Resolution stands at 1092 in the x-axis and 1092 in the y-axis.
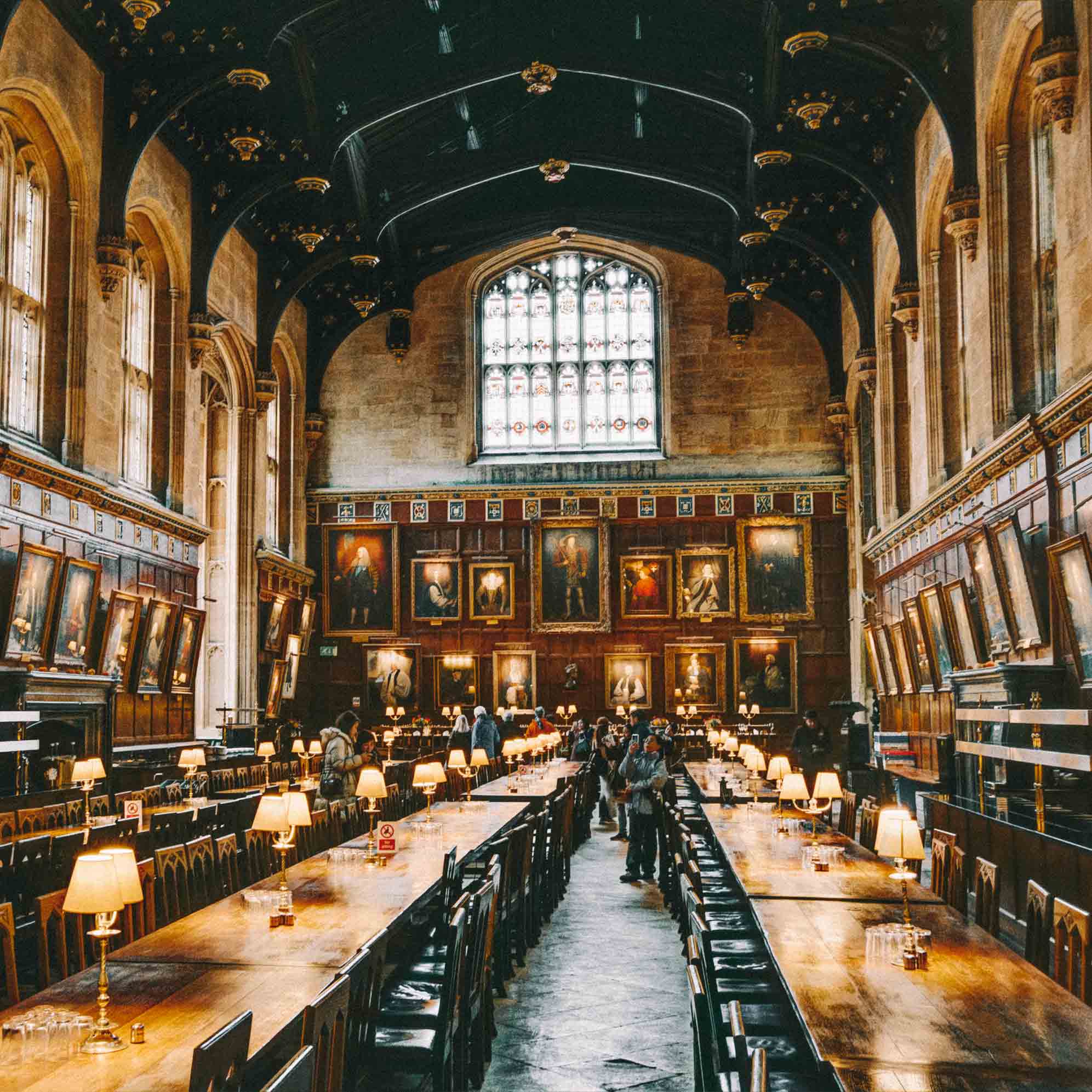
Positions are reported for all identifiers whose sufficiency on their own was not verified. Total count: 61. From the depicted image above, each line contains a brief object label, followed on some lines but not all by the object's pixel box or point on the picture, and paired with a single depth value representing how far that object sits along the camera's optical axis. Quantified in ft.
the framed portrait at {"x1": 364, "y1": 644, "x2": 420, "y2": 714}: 80.79
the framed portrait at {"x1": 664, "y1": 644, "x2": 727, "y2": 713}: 78.95
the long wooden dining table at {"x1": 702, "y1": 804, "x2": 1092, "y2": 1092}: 11.09
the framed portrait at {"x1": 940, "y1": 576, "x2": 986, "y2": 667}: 45.06
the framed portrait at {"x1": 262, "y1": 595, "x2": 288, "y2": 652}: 71.41
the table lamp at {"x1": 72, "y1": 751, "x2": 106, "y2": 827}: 31.35
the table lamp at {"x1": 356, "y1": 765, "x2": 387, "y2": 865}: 25.66
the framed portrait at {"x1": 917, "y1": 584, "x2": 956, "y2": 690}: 48.88
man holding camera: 39.68
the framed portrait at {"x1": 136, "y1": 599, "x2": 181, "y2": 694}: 53.98
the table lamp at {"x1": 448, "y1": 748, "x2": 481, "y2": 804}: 38.81
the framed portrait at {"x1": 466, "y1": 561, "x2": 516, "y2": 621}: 81.46
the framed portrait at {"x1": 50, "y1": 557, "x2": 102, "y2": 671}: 45.47
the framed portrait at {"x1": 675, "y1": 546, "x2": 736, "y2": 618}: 79.71
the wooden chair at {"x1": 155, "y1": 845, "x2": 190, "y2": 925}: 20.01
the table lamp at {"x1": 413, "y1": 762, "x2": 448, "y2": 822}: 29.68
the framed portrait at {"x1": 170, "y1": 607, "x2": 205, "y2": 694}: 57.26
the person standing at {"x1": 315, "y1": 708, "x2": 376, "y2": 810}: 37.47
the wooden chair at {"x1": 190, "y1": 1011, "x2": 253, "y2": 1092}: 8.86
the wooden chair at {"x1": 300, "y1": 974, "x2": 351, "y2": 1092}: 10.38
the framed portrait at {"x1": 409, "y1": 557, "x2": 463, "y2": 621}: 81.71
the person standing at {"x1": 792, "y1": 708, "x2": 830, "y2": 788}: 59.77
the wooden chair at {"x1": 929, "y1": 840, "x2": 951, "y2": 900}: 21.45
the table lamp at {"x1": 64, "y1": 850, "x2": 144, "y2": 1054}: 12.51
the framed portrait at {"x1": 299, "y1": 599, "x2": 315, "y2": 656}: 78.38
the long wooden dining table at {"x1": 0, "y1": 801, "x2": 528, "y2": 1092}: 11.05
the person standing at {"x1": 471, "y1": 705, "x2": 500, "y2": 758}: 61.67
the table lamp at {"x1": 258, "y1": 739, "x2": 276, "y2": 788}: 56.44
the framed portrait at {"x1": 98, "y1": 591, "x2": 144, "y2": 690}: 50.42
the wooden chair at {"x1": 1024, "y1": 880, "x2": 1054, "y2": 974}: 16.38
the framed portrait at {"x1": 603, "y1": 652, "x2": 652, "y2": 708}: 79.30
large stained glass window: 83.41
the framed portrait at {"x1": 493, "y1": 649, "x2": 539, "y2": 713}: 79.87
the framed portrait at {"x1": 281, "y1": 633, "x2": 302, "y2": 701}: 75.36
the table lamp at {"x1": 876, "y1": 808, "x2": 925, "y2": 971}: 16.24
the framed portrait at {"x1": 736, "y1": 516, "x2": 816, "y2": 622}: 79.25
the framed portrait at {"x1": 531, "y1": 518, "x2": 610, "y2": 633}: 80.59
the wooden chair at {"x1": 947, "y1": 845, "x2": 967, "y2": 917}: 20.38
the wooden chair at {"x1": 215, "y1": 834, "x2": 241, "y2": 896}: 22.56
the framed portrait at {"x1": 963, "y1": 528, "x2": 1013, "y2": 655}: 41.16
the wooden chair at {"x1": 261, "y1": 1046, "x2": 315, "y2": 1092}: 8.89
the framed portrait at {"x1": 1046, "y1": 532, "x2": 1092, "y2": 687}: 32.50
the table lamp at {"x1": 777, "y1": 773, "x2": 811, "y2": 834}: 28.09
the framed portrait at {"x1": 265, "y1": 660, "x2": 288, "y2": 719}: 71.56
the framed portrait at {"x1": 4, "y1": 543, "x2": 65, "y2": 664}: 41.68
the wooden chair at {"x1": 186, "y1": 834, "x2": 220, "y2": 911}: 21.52
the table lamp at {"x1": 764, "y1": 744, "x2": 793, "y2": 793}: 30.83
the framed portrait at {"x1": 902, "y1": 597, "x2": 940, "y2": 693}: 52.42
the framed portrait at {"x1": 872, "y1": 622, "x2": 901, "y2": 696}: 60.03
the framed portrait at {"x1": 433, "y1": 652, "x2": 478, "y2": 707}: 80.79
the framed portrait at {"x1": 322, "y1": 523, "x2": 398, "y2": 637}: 82.02
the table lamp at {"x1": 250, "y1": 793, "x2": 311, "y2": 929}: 19.77
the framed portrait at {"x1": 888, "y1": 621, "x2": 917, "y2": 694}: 56.49
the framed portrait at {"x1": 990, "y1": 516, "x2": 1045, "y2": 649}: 37.65
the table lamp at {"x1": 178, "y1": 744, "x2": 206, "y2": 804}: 41.93
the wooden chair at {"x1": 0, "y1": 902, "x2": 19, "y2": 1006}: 14.61
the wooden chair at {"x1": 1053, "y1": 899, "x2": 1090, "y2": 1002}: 14.71
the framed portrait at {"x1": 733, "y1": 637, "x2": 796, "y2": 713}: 78.33
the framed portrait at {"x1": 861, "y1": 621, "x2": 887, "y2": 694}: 63.46
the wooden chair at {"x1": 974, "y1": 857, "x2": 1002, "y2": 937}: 18.74
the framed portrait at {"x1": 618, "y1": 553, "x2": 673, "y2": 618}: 80.43
